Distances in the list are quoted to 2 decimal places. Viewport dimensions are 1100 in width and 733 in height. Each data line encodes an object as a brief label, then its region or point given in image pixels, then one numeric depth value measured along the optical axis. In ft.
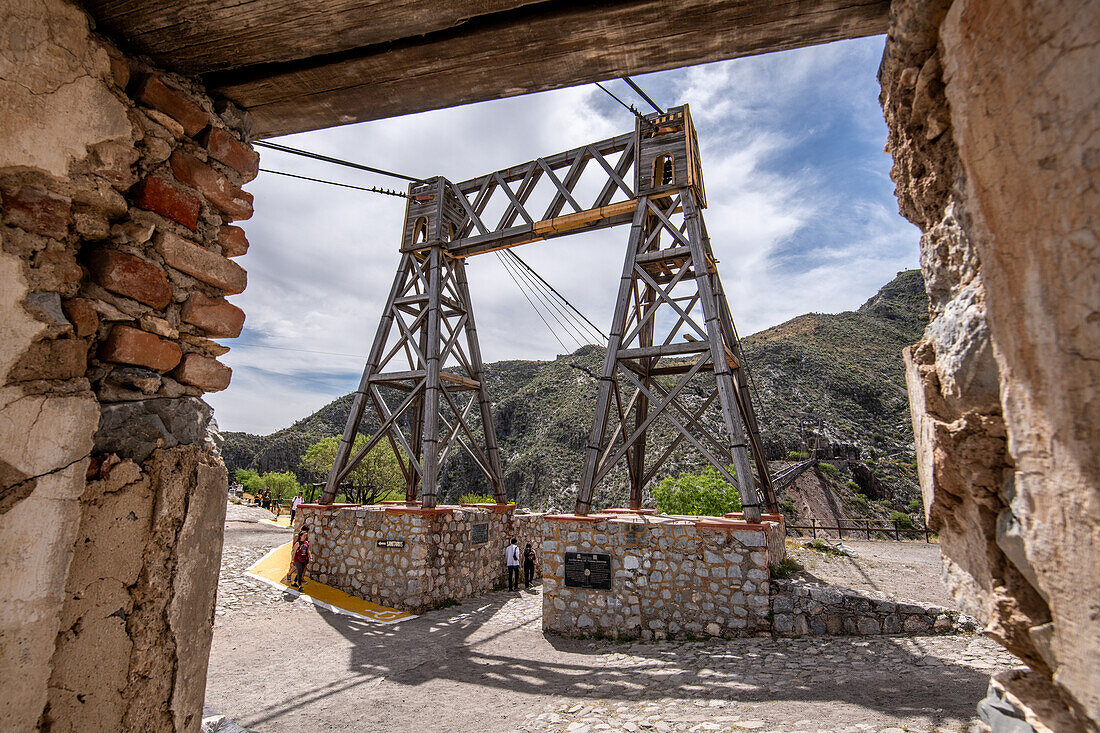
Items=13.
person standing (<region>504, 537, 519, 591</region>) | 38.09
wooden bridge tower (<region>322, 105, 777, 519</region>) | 27.43
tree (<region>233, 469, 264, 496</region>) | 130.21
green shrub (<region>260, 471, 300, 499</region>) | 122.62
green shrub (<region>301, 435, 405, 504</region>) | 84.74
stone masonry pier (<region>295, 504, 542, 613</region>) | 31.22
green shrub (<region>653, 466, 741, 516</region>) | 45.70
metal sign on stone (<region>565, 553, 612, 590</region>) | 24.48
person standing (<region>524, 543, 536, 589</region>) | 39.88
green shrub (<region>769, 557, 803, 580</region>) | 23.81
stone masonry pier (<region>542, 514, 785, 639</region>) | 22.49
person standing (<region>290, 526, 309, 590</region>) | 32.91
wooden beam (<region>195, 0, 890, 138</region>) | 6.44
